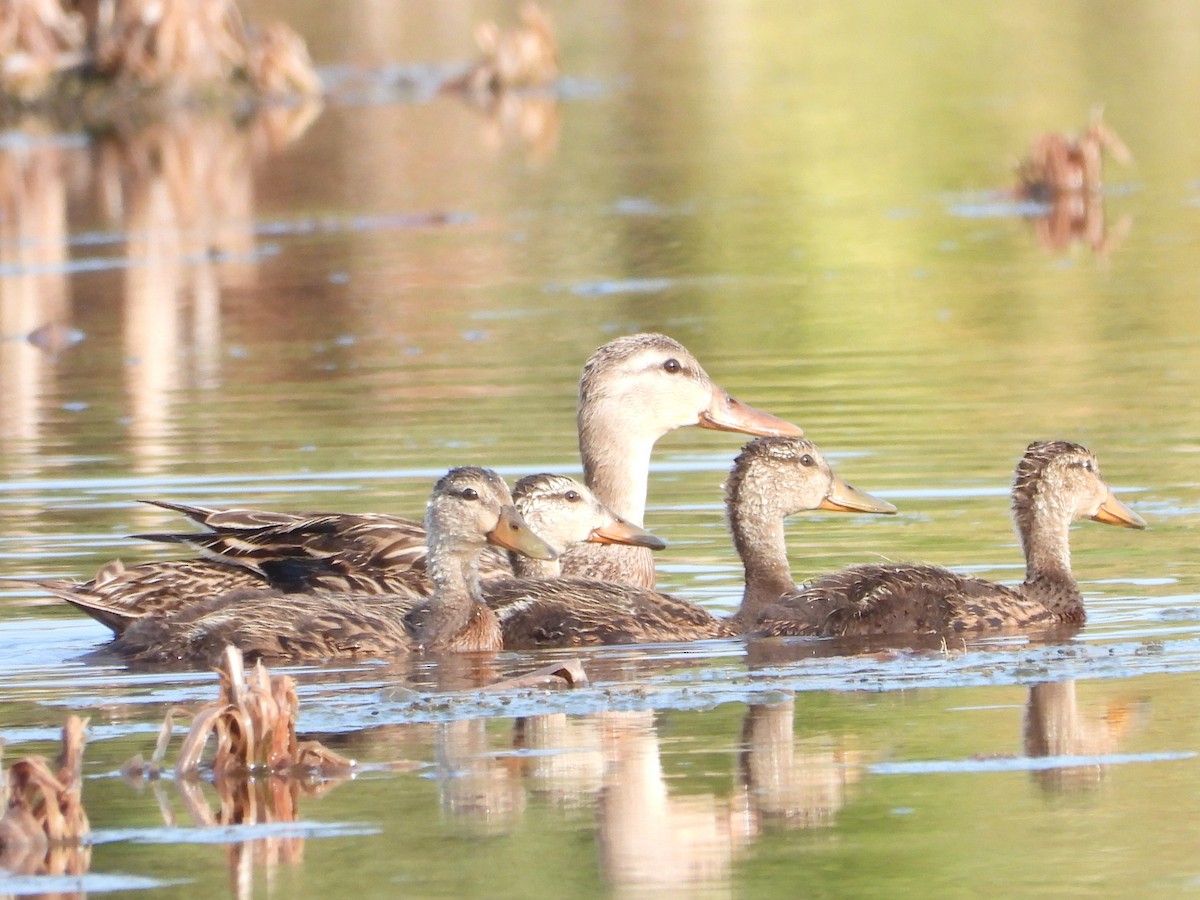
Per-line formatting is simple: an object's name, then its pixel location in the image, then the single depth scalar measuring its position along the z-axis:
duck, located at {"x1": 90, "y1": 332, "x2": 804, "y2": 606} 20.77
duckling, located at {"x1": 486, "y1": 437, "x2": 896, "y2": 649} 19.58
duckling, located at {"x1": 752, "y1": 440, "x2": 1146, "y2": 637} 19.67
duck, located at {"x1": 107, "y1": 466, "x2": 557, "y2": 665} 18.91
